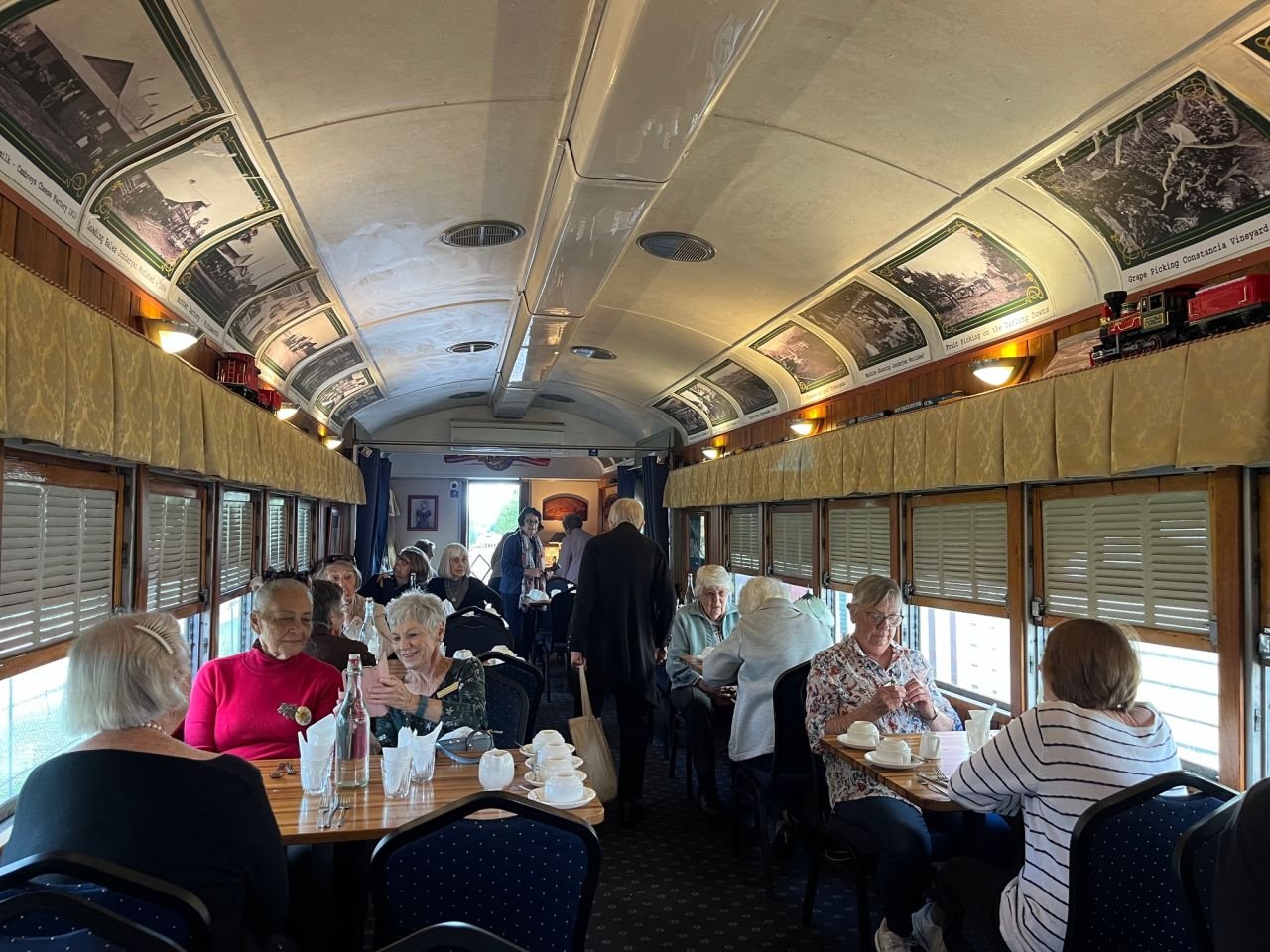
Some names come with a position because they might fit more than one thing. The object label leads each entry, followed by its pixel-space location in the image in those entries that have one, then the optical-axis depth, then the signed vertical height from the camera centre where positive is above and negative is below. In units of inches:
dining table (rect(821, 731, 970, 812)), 106.9 -34.3
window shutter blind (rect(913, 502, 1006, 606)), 190.1 -8.2
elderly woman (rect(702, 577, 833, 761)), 161.0 -25.9
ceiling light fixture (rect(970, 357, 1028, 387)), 177.8 +30.2
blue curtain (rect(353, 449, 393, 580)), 462.0 +2.3
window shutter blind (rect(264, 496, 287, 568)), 296.4 -6.0
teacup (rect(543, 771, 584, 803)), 97.3 -30.5
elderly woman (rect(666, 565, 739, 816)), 190.7 -33.0
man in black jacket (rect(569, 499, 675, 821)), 188.5 -25.7
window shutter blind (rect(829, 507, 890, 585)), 242.8 -7.9
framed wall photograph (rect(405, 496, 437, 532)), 583.5 +2.7
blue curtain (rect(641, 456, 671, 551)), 465.1 +6.7
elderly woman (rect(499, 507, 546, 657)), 343.9 -21.6
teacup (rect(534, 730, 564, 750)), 110.5 -28.1
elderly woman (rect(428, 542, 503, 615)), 262.4 -20.6
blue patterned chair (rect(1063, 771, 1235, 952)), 79.3 -32.0
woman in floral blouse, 129.2 -27.6
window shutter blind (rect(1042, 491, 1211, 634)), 137.3 -7.6
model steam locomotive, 118.4 +29.7
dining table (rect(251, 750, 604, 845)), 89.4 -32.0
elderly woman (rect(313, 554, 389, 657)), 213.9 -19.8
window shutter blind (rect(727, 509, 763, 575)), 348.2 -10.8
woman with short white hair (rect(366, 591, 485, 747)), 116.4 -22.9
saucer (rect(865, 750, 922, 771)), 119.0 -33.8
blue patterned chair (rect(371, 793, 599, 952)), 67.1 -27.7
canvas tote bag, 152.1 -41.9
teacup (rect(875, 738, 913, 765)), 119.7 -32.3
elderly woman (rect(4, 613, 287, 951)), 66.1 -21.9
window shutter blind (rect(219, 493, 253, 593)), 239.8 -6.7
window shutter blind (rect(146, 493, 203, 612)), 183.3 -7.6
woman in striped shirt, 86.3 -24.4
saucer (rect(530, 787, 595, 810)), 96.7 -31.7
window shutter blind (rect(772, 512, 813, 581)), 299.4 -10.0
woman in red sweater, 115.4 -24.3
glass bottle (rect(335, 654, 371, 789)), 100.7 -25.7
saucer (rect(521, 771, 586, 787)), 103.9 -31.4
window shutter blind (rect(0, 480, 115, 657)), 122.4 -6.9
